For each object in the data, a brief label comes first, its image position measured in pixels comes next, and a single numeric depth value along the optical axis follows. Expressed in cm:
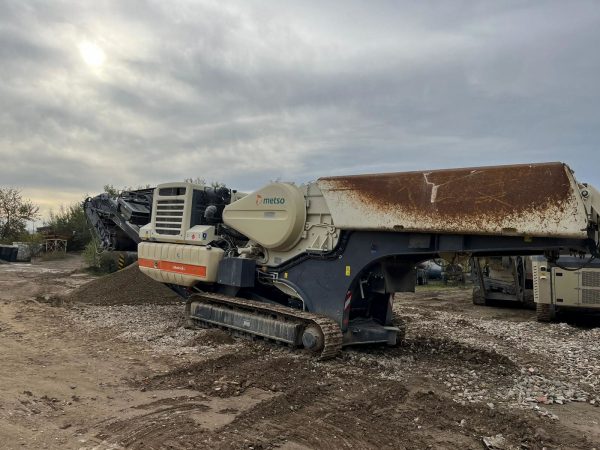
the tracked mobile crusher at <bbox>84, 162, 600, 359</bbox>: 569
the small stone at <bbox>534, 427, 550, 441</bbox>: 452
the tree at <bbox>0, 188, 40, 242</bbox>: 4058
